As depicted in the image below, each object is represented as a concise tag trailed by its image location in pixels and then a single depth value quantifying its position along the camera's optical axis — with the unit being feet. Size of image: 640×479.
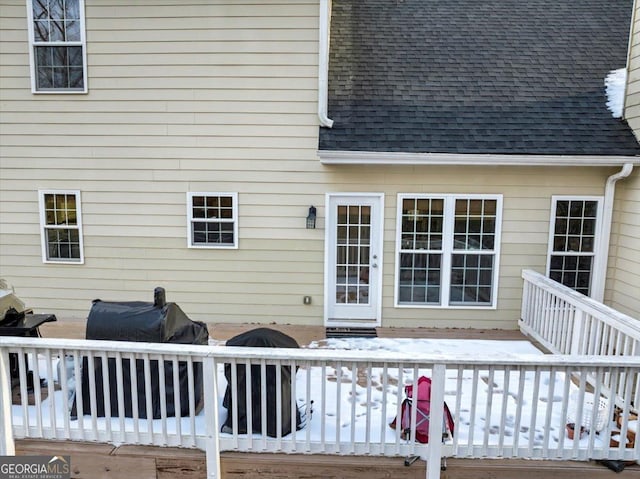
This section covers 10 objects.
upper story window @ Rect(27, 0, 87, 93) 17.63
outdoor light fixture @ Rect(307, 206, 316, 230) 17.85
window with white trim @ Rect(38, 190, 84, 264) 18.56
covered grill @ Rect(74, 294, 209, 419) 9.95
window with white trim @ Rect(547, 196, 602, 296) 17.85
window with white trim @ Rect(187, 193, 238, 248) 18.12
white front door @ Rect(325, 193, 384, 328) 18.03
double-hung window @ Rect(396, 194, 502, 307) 17.95
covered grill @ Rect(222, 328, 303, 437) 9.57
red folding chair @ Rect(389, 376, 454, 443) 9.59
